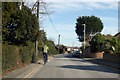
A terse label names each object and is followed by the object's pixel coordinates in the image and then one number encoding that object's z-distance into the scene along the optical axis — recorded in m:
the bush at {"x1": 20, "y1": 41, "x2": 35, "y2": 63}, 16.53
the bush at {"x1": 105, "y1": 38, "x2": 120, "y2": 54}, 25.82
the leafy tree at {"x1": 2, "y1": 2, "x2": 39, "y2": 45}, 16.31
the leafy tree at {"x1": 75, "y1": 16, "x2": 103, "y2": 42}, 55.97
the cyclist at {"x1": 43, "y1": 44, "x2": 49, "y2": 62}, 18.19
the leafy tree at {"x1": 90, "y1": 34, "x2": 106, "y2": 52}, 35.30
